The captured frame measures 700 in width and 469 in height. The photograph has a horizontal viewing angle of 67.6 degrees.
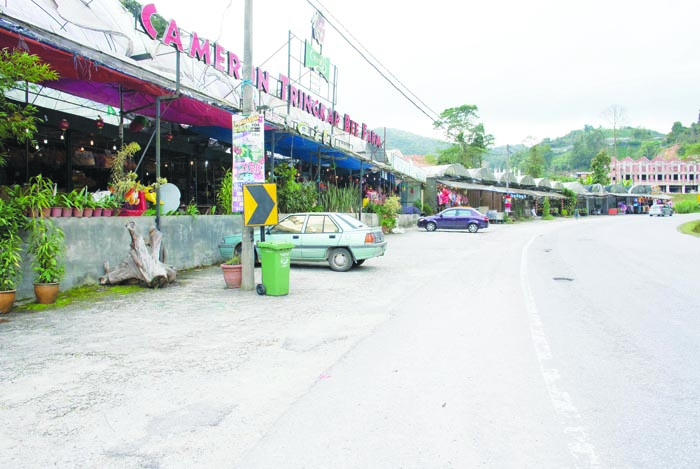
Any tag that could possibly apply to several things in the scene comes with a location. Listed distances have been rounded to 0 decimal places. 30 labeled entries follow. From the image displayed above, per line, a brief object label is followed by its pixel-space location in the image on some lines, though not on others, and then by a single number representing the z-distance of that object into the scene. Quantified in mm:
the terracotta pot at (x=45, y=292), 8133
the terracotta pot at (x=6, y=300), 7438
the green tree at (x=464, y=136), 74500
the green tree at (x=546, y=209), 62156
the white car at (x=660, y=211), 65000
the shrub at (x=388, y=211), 27859
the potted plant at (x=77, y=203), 9305
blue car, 30734
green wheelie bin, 9047
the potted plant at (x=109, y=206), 10023
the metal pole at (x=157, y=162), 11289
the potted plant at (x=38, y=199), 8164
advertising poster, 9430
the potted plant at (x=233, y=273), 9828
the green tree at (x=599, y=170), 91312
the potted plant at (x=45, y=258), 8062
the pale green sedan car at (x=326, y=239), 12648
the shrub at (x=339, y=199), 21531
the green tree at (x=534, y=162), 97688
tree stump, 9742
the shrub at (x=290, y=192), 18078
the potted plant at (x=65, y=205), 9055
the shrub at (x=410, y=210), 35844
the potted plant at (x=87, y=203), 9531
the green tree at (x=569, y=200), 71062
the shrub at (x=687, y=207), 80850
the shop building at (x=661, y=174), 131500
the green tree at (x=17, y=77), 6891
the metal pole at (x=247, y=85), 9602
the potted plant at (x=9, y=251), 7466
